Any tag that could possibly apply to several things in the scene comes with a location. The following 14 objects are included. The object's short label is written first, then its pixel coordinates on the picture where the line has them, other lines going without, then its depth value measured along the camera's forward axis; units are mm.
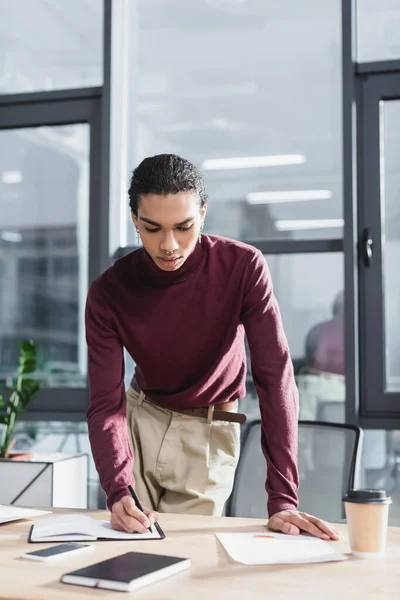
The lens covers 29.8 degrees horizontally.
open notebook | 1369
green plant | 2793
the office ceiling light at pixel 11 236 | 3295
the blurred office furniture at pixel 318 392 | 2834
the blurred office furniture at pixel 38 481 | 2586
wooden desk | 1044
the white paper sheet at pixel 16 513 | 1554
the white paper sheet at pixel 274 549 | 1212
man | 1585
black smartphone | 1229
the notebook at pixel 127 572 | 1067
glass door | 2801
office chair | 2254
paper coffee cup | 1240
